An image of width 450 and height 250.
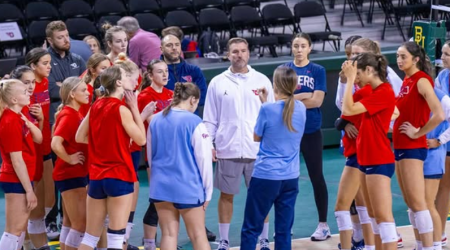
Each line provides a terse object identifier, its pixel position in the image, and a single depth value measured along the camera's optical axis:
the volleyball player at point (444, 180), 13.67
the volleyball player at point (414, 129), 12.47
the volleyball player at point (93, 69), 13.22
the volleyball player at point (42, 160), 13.87
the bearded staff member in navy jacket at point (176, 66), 14.26
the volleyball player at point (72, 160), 12.27
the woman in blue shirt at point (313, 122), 14.67
